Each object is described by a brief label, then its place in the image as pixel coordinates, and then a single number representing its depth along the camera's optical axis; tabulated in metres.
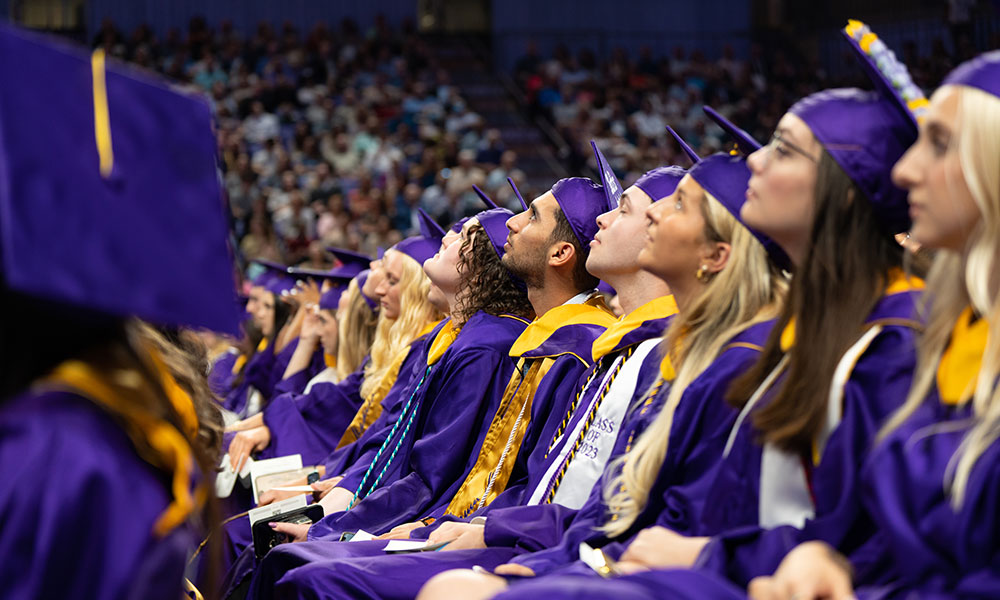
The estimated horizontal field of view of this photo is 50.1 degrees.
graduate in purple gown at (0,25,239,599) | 1.29
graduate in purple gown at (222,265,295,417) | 7.35
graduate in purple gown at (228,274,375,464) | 5.58
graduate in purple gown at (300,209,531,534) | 3.81
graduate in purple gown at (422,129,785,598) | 2.29
